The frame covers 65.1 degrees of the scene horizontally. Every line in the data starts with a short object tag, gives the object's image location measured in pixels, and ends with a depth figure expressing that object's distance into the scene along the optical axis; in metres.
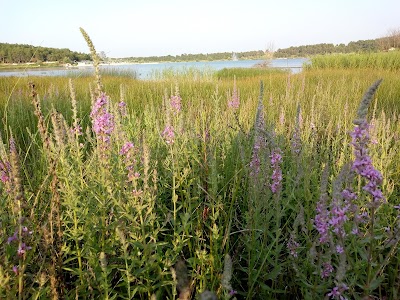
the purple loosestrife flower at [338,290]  1.16
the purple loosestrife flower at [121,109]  3.12
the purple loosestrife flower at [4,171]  1.80
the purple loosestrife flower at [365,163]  1.02
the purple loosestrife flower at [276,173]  1.73
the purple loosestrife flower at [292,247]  1.66
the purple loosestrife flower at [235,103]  4.00
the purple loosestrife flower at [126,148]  1.84
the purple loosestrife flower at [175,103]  3.34
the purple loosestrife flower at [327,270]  1.52
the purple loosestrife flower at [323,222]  1.34
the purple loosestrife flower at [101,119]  1.71
